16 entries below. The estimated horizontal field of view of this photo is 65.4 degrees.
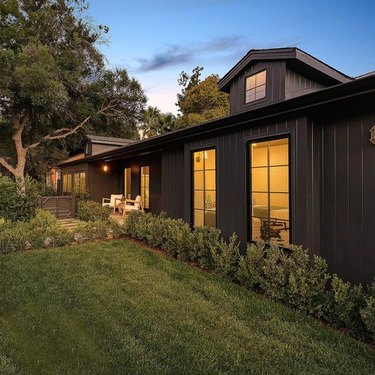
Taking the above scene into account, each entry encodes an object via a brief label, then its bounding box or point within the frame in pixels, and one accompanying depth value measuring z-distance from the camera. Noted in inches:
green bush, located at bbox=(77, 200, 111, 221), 399.9
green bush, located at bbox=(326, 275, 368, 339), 115.0
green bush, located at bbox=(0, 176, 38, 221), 307.7
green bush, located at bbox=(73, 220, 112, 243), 290.5
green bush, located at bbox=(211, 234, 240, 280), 177.5
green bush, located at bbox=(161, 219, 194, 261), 214.2
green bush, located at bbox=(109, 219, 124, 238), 308.3
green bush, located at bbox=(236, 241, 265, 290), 157.6
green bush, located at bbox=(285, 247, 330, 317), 130.9
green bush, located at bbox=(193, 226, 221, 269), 196.3
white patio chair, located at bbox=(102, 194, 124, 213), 480.4
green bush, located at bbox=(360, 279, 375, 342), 107.1
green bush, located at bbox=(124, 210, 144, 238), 296.8
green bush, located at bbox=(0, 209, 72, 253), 248.5
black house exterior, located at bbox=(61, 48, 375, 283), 141.3
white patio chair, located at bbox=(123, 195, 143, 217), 434.9
